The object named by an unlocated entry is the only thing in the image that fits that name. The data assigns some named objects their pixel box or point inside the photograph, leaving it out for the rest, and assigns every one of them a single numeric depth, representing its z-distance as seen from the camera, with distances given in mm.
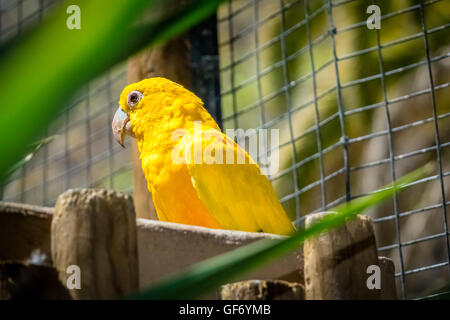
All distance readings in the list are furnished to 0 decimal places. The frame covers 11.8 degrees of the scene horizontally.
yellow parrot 1767
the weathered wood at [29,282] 1227
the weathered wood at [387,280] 1603
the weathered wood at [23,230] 1574
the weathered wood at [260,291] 1516
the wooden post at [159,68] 1905
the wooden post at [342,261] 1565
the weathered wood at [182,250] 1628
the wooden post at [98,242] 1299
